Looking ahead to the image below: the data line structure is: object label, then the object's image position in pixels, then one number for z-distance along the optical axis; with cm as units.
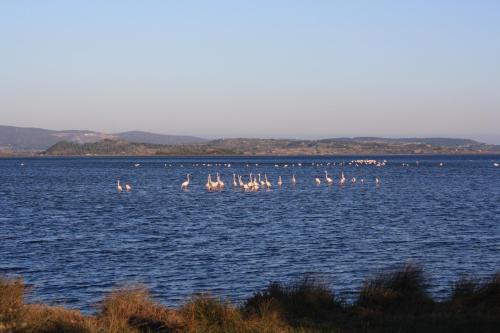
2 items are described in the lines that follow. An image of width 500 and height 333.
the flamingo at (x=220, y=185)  7344
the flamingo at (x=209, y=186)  7219
